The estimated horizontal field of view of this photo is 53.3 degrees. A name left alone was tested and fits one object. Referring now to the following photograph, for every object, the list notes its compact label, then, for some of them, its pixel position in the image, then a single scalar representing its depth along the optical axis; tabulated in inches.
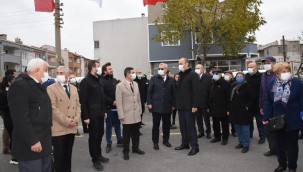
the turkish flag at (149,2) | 431.2
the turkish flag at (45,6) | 515.8
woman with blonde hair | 204.8
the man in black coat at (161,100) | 300.8
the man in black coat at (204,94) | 343.0
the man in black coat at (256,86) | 296.0
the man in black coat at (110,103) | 302.2
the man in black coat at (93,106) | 238.5
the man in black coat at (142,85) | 432.4
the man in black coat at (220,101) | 315.6
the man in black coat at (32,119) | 140.2
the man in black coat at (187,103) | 280.5
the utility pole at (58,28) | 640.4
